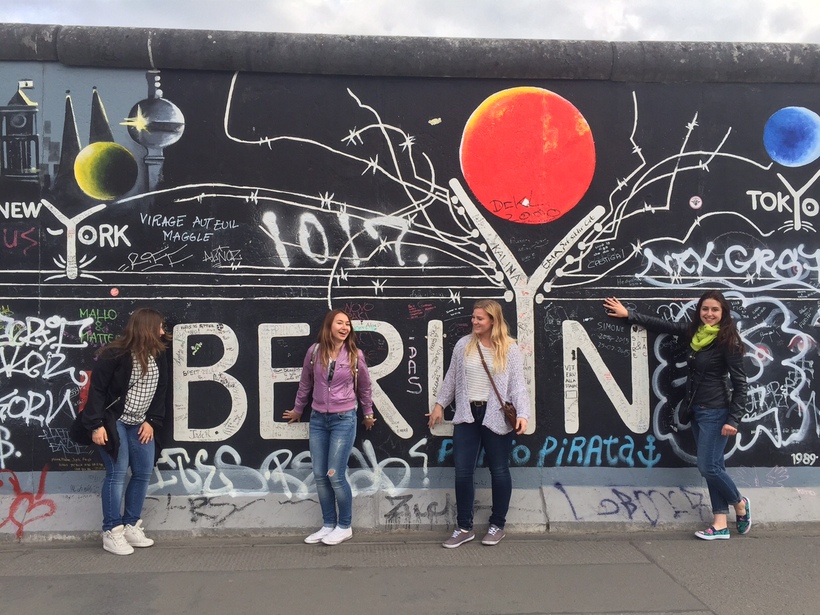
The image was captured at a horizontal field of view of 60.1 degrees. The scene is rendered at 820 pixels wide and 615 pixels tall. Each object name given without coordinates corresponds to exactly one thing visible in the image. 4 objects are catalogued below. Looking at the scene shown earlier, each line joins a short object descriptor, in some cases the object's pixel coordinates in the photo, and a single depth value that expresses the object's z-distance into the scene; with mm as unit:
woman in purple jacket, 4953
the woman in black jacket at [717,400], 5008
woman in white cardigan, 4934
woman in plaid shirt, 4734
